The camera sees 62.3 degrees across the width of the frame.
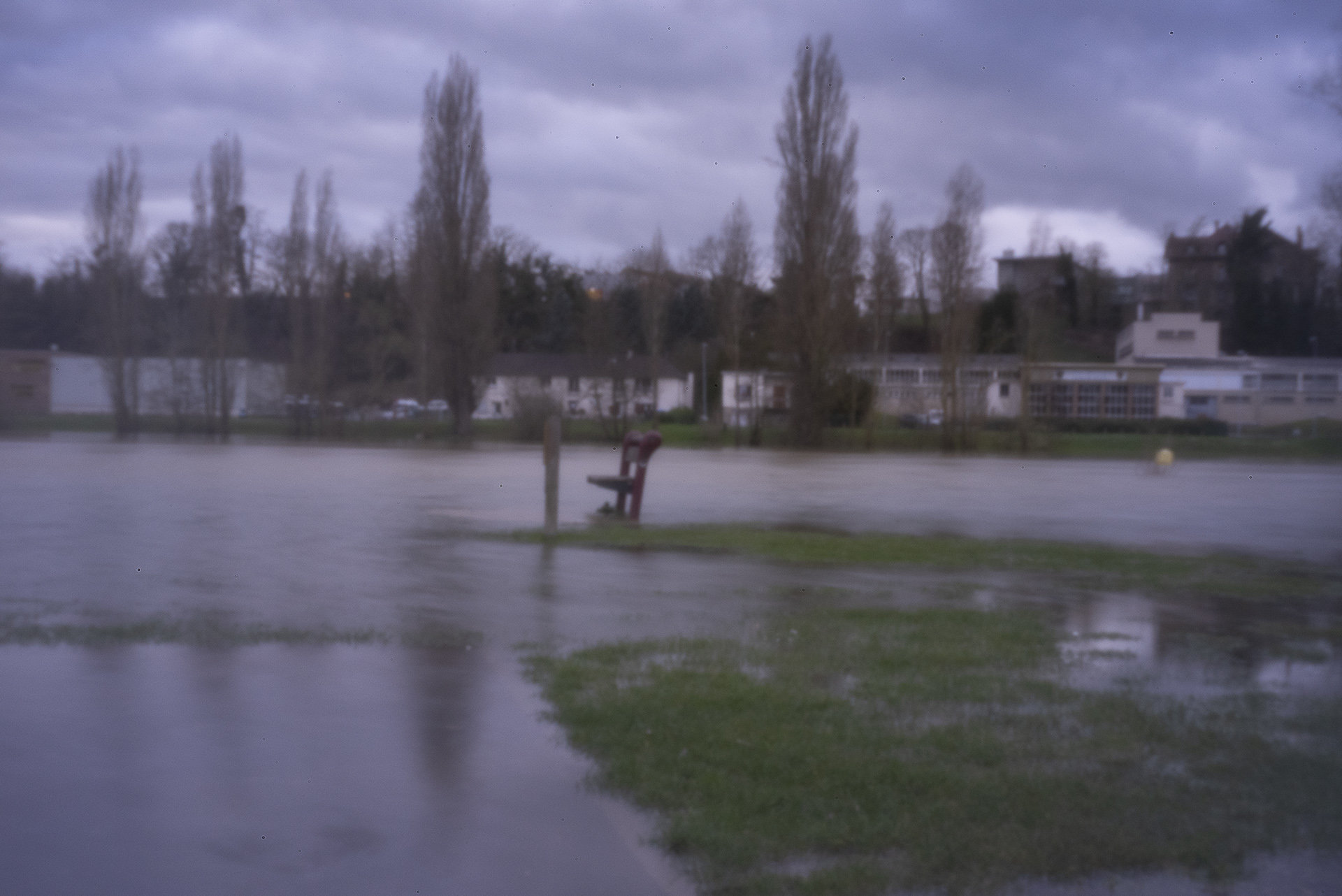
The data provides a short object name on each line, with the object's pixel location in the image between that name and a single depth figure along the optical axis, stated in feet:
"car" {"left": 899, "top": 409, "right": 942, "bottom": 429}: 211.41
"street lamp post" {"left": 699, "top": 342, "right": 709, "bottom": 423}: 240.65
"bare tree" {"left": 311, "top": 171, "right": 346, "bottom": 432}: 192.65
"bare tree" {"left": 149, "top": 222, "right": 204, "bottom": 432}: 187.62
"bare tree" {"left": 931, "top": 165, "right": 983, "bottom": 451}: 176.14
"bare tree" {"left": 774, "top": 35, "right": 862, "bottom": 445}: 162.91
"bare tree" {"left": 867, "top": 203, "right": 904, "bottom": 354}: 237.86
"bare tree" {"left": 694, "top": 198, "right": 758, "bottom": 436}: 212.23
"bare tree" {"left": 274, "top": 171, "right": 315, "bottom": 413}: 193.06
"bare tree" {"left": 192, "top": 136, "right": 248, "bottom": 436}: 184.03
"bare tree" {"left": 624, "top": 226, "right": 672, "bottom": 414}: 219.00
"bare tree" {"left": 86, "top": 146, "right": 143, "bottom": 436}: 179.63
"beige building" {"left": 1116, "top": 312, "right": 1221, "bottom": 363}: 199.82
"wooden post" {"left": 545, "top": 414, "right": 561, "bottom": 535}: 40.81
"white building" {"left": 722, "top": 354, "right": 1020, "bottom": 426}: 184.14
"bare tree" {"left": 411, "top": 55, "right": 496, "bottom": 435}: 177.99
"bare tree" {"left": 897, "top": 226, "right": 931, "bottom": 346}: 311.47
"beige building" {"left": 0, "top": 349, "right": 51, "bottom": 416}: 237.86
